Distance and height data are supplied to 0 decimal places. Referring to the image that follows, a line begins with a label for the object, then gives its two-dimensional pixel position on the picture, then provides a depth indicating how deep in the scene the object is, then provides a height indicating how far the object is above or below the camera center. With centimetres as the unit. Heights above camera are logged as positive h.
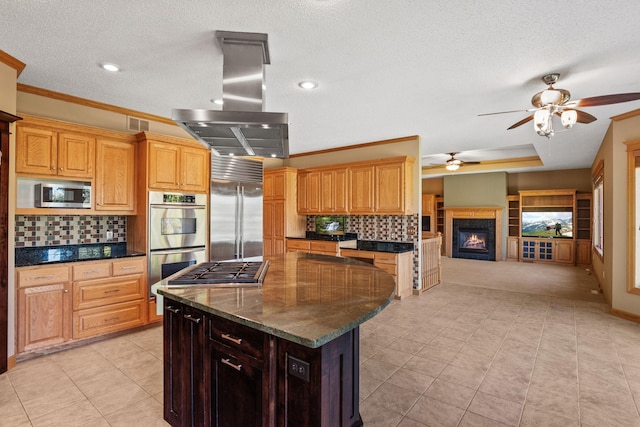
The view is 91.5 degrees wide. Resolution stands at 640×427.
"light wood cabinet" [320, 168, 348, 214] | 579 +48
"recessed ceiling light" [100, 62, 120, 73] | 274 +133
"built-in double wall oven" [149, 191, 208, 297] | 375 -21
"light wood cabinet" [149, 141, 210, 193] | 377 +62
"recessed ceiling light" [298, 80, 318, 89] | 310 +133
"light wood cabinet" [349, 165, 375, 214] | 543 +47
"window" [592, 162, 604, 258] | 570 +16
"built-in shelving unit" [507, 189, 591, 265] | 849 -42
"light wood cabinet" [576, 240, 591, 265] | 837 -95
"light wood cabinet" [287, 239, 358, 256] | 553 -54
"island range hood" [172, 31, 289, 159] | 208 +85
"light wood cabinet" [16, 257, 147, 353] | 291 -87
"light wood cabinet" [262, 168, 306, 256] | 639 +10
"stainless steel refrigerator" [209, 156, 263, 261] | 447 +9
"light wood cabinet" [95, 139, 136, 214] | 357 +46
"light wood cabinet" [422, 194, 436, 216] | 1088 +43
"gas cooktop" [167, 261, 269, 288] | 196 -41
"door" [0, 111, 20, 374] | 266 -13
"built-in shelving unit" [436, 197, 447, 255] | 1091 +4
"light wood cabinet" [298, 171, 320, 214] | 618 +48
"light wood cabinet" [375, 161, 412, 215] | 510 +47
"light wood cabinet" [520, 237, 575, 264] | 857 -96
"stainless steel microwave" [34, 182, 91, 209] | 323 +22
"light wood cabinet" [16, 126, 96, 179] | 305 +65
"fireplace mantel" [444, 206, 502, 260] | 941 +4
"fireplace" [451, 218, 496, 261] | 949 -71
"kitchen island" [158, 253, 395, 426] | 132 -66
